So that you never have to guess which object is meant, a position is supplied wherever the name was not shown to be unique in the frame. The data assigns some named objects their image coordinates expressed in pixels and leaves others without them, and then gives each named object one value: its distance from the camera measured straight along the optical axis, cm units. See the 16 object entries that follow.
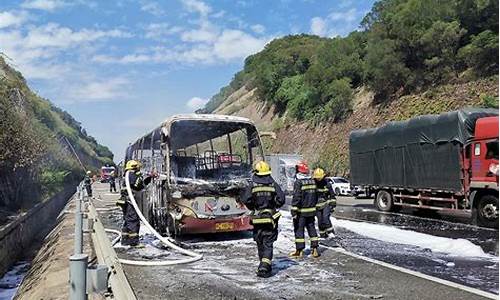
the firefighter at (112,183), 3970
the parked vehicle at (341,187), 3080
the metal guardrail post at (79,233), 707
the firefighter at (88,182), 2774
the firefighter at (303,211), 960
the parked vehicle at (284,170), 3272
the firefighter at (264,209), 808
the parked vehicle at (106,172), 5505
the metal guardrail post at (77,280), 284
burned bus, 1134
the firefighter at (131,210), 1113
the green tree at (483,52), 3169
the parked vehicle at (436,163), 1405
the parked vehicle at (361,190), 2105
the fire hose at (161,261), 919
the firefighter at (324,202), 1123
